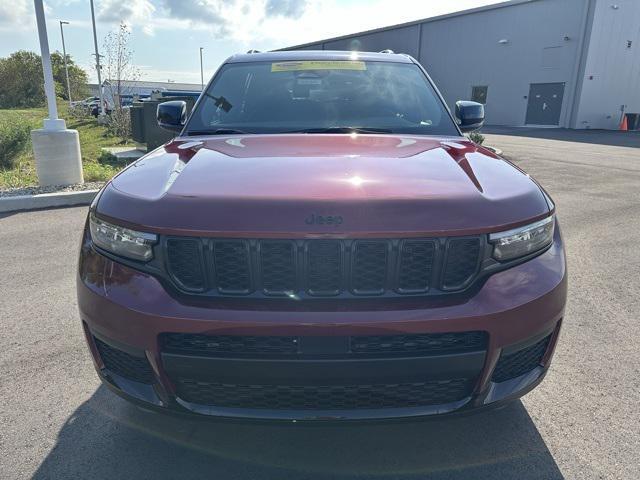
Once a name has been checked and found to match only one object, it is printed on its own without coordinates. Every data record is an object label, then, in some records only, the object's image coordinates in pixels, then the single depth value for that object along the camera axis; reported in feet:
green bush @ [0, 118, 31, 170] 34.42
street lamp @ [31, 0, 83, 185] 24.27
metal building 88.99
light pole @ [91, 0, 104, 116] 72.58
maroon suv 5.61
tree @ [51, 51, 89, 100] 180.14
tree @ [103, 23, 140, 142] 54.13
